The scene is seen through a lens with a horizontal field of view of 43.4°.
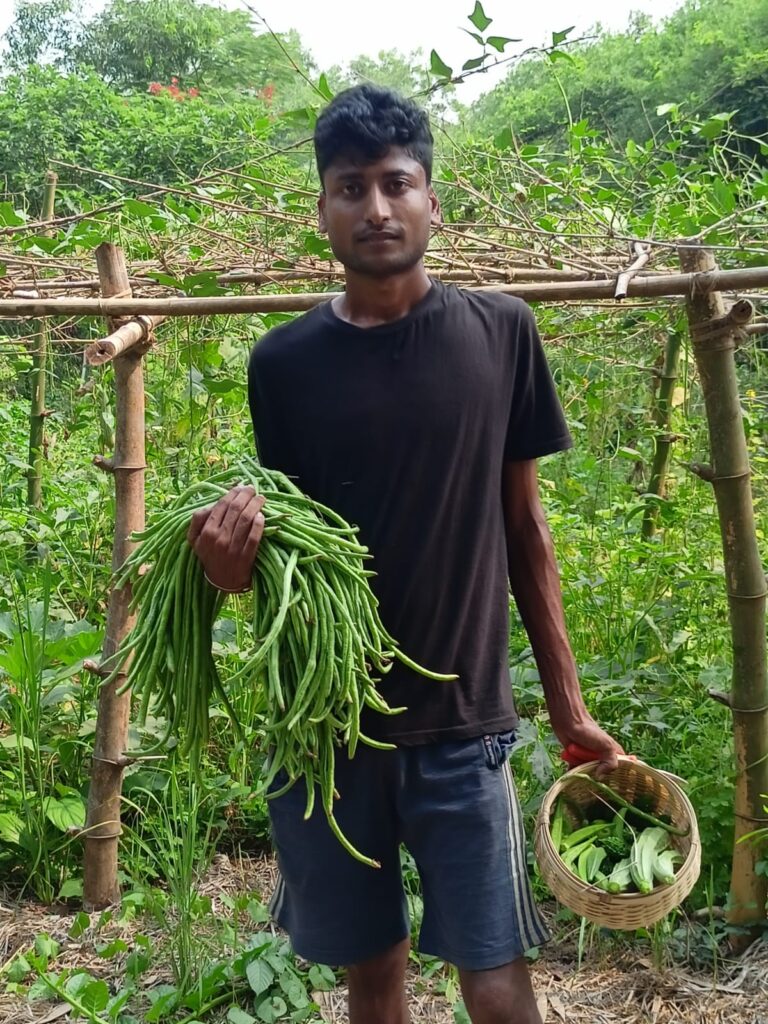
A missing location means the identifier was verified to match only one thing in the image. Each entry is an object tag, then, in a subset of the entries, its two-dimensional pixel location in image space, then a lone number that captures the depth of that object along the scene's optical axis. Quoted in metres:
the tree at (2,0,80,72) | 17.48
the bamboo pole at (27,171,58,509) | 3.79
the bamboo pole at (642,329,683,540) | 3.60
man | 1.60
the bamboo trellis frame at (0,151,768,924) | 2.18
